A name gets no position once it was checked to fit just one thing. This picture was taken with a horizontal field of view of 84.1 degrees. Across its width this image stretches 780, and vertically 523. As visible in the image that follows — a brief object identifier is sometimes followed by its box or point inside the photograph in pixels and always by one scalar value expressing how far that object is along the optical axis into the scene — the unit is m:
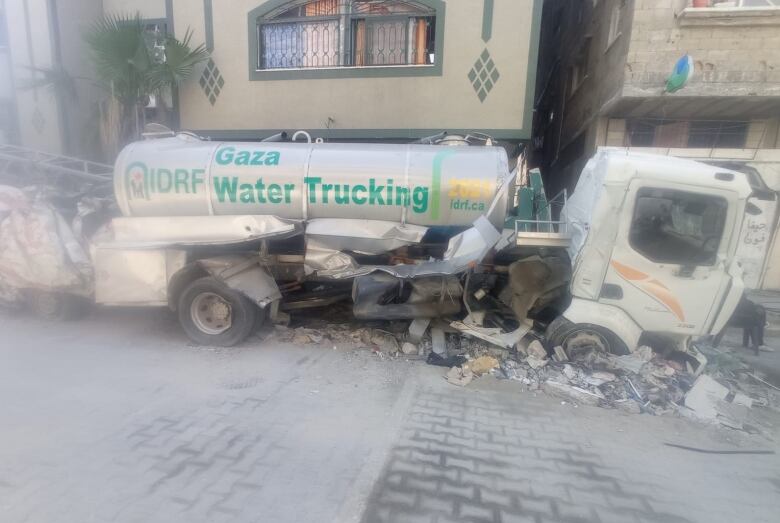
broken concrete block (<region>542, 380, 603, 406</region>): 4.03
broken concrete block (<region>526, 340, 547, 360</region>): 4.62
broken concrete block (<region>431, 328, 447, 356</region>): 4.83
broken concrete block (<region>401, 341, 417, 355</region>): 5.00
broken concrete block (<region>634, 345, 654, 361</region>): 4.46
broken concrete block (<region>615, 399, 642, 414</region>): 3.91
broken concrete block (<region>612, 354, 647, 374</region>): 4.26
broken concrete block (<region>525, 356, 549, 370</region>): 4.50
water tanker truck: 4.64
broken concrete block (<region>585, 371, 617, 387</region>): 4.22
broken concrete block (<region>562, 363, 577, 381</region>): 4.34
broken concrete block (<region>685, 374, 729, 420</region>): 3.85
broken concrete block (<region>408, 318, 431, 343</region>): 5.04
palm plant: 7.88
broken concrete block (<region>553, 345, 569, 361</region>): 4.51
